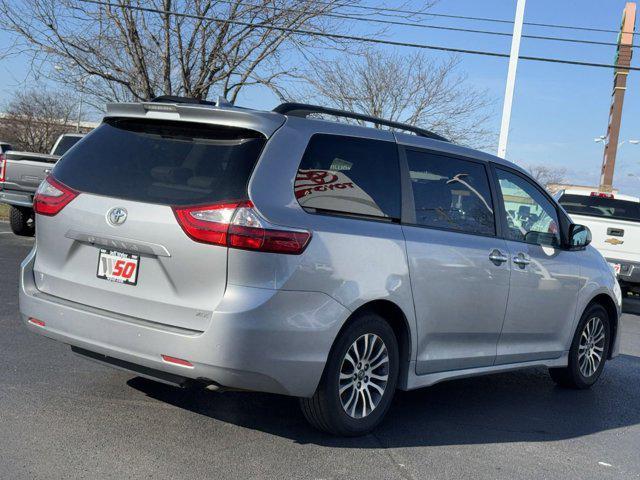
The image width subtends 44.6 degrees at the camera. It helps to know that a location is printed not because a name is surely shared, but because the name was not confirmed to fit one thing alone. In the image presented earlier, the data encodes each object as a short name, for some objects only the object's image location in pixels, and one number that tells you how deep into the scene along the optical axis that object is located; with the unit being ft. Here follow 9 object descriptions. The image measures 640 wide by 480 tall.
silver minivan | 12.84
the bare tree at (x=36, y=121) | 162.30
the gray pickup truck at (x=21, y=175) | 43.55
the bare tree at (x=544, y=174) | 217.81
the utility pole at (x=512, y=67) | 55.52
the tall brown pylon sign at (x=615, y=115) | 146.00
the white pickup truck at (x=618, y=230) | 39.78
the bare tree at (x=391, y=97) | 90.68
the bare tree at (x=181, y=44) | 55.36
